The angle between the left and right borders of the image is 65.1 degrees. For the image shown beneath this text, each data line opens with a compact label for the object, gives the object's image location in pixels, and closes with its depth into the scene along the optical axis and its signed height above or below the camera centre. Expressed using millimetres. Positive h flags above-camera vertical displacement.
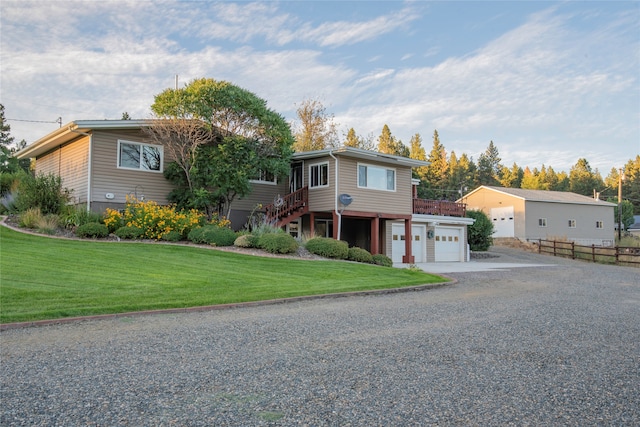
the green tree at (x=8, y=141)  41406 +8308
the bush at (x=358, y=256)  18203 -669
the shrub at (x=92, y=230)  16031 +213
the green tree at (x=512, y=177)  76938 +9533
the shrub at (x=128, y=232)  16422 +157
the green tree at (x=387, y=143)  57650 +11104
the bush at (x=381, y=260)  18688 -858
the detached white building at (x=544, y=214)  40194 +2004
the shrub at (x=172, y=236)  16750 +31
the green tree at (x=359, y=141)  47438 +9217
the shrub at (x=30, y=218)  16669 +616
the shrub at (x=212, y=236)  16641 +36
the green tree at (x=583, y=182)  74188 +8476
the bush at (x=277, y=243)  16516 -192
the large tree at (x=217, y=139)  18109 +3701
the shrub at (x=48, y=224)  16344 +419
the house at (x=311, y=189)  18109 +1957
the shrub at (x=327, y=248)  17469 -367
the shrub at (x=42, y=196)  17781 +1450
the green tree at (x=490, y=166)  77188 +11534
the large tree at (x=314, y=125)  38828 +8816
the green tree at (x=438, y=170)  62975 +8925
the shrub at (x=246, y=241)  16656 -128
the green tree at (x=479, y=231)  32312 +443
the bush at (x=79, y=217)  16766 +658
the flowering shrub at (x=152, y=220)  16906 +578
